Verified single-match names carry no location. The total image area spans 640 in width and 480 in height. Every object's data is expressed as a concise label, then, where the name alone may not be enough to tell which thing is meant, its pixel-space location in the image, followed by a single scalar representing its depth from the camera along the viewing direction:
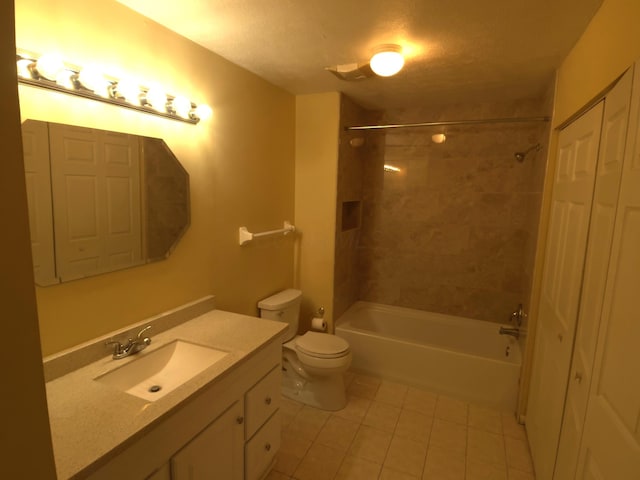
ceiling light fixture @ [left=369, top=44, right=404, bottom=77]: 1.84
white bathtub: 2.52
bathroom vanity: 0.99
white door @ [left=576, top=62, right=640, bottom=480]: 0.90
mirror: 1.25
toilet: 2.38
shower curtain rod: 2.33
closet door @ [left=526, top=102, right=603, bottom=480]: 1.46
